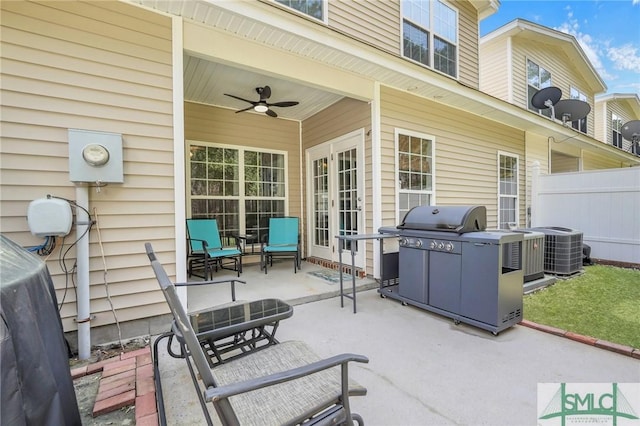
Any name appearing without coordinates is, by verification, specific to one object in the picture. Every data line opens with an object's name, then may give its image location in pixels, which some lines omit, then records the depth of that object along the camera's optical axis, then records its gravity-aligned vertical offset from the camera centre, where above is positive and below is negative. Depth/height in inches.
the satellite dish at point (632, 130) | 421.7 +116.0
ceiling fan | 168.2 +66.3
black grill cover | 40.8 -22.8
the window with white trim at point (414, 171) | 192.4 +26.8
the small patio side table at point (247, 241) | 207.7 -24.7
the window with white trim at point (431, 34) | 205.9 +135.2
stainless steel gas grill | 107.0 -25.7
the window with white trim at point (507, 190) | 265.7 +16.2
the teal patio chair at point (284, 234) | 205.3 -18.5
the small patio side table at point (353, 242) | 131.8 -16.7
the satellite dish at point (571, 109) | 301.7 +105.5
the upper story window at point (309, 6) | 159.3 +117.3
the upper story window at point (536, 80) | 316.2 +147.9
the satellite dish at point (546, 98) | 294.6 +115.9
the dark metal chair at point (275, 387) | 39.5 -34.1
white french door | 188.7 +11.5
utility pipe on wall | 95.9 -23.4
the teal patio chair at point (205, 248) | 176.3 -25.1
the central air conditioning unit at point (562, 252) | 191.2 -31.1
